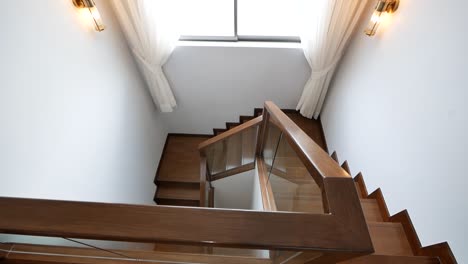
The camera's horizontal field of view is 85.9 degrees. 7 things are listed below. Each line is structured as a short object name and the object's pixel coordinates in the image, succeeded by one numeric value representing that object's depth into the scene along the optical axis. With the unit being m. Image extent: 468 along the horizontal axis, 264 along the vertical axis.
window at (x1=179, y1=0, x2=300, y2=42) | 2.80
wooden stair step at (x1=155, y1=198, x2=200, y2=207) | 3.69
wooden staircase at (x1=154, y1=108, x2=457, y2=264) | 1.33
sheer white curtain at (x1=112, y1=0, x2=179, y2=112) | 2.39
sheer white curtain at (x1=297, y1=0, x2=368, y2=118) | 2.32
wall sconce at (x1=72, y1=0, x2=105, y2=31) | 1.85
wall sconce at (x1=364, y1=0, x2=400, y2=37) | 1.85
